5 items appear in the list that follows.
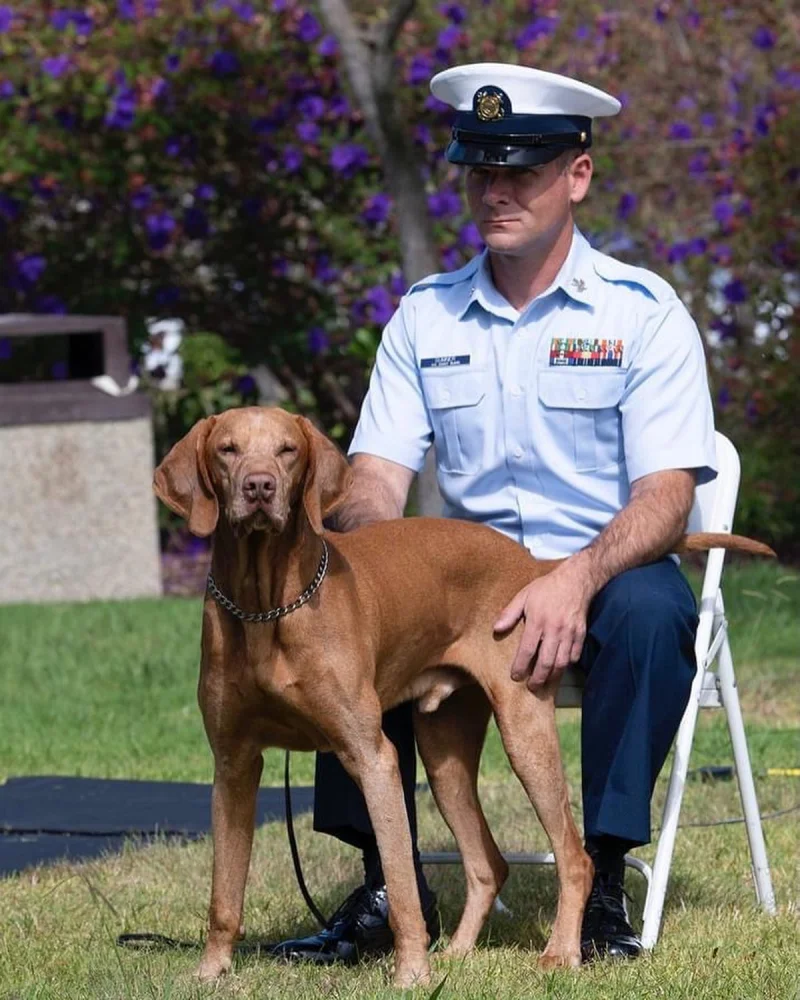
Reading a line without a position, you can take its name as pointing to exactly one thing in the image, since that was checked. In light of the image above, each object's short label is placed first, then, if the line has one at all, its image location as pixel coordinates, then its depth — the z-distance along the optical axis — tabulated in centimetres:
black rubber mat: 1120
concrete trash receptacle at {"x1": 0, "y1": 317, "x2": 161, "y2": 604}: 2083
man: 830
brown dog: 746
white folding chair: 861
